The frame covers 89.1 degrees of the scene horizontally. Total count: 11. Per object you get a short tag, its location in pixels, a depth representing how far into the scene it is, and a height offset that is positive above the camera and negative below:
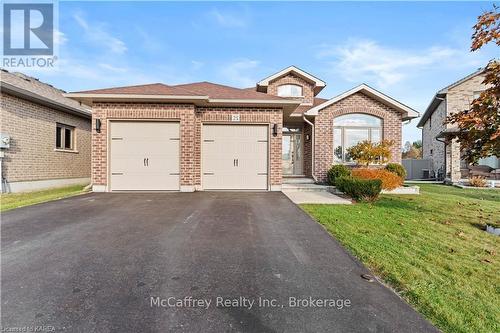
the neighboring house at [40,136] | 9.27 +1.24
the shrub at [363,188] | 7.86 -0.71
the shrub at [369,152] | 10.80 +0.61
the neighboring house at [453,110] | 14.66 +3.42
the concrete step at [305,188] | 10.18 -0.89
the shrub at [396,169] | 11.26 -0.12
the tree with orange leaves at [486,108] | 4.56 +1.11
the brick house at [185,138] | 9.25 +1.05
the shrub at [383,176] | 9.60 -0.37
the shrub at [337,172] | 10.90 -0.25
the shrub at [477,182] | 12.96 -0.79
